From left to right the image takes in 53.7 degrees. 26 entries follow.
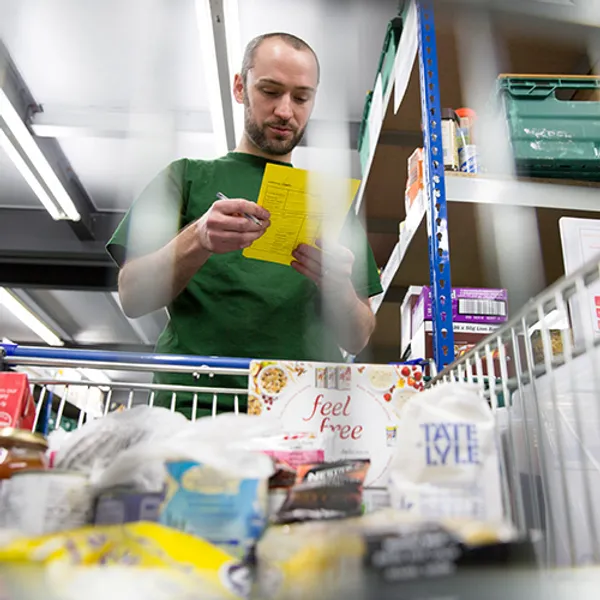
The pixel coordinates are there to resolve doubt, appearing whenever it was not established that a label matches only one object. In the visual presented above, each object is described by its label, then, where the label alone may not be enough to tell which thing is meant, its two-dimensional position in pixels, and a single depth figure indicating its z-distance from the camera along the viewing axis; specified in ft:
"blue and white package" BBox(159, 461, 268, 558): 1.57
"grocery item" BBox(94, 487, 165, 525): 1.62
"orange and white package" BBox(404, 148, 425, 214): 5.37
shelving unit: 4.83
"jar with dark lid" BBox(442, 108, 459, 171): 5.05
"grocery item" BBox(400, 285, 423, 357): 6.15
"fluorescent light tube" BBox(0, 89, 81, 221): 10.03
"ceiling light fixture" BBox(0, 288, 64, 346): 19.90
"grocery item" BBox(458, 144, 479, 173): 5.00
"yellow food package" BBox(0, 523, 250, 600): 1.26
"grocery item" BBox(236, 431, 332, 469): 2.21
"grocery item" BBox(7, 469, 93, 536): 1.63
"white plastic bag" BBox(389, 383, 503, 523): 1.69
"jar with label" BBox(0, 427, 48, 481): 1.94
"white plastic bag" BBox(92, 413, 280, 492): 1.70
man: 3.66
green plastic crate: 4.99
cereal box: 2.97
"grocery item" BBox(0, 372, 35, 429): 2.90
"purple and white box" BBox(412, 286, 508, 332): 5.45
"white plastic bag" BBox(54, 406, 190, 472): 2.08
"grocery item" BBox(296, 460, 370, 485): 1.87
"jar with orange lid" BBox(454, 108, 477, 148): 5.26
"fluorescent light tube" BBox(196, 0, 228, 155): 7.50
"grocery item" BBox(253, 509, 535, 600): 1.16
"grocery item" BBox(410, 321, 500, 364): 5.34
